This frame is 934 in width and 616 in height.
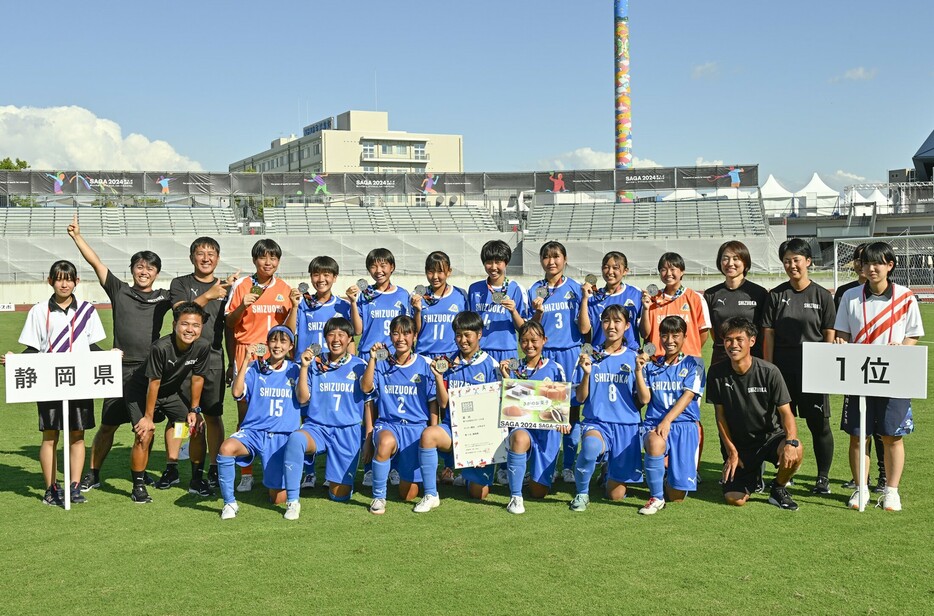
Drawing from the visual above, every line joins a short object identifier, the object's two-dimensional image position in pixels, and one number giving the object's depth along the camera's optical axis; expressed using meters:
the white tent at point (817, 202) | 51.59
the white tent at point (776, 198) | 52.69
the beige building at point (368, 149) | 94.25
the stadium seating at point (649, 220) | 42.94
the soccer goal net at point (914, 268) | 29.91
